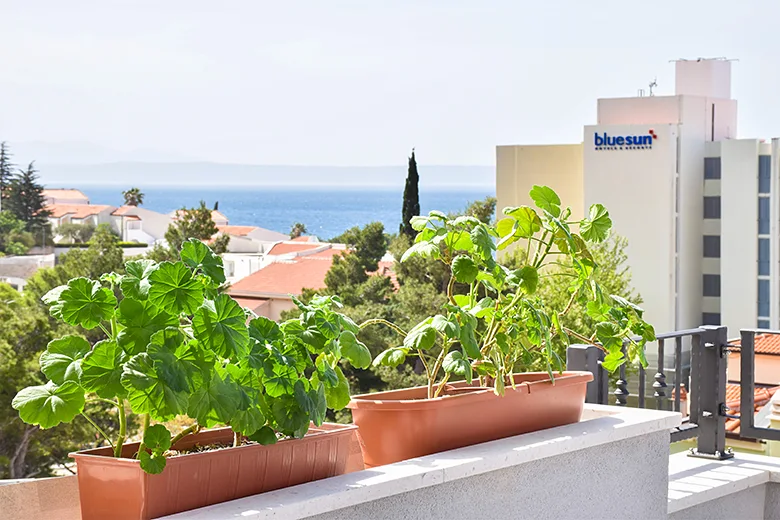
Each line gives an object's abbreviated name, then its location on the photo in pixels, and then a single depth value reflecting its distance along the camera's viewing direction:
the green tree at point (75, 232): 45.28
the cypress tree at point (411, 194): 32.09
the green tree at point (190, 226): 29.38
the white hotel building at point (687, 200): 29.44
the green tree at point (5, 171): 46.19
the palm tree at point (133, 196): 59.66
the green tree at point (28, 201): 46.19
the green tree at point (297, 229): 68.06
